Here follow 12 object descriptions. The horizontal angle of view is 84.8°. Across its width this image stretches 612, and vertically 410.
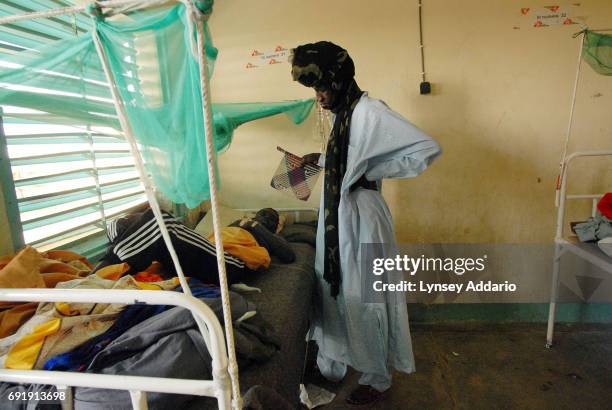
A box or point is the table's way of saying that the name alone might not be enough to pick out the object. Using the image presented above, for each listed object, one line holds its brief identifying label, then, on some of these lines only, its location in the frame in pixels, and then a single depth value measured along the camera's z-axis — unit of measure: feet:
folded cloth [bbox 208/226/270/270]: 4.70
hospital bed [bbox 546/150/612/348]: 4.83
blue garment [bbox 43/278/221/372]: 2.47
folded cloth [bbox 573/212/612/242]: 5.12
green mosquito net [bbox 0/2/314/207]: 2.19
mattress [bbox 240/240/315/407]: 2.91
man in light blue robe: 4.26
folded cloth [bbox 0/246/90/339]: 2.90
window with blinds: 3.88
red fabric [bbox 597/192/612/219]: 5.23
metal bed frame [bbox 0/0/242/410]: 1.76
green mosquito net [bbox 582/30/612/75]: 5.45
